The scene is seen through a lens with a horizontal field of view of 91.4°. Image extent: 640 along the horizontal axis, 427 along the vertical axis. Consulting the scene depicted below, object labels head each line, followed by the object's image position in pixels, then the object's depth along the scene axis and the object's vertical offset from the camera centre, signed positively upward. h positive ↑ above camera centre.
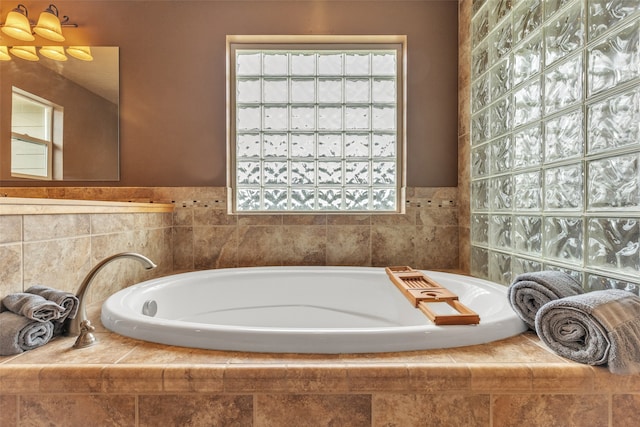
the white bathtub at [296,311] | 0.77 -0.34
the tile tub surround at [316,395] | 0.67 -0.39
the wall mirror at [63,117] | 1.94 +0.61
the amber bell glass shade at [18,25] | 1.76 +1.07
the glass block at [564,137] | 1.04 +0.27
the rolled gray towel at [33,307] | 0.82 -0.25
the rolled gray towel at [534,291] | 0.89 -0.23
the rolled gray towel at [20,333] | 0.75 -0.30
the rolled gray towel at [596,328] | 0.67 -0.26
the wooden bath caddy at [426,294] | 0.84 -0.30
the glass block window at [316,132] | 2.07 +0.55
